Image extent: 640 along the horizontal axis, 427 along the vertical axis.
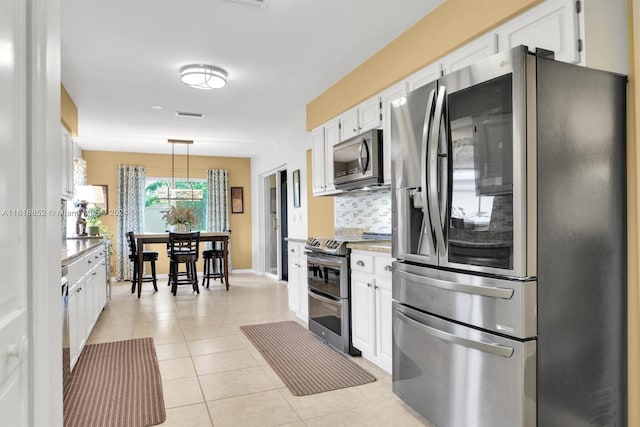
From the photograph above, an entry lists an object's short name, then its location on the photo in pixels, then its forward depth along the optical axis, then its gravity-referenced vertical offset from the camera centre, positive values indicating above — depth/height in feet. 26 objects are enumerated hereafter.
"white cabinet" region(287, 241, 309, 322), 14.61 -2.61
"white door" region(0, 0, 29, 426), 2.47 -0.03
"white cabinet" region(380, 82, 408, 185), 10.73 +2.15
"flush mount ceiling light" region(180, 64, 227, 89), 12.31 +4.13
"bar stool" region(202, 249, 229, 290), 22.90 -2.86
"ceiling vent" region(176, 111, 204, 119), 17.44 +4.15
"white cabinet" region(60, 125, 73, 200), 14.90 +1.81
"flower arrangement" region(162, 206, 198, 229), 23.53 -0.28
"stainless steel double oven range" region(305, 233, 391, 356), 11.02 -2.28
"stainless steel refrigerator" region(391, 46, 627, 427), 5.45 -0.50
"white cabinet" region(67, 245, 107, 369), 9.75 -2.43
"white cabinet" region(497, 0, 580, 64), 6.15 +2.88
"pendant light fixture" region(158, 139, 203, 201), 26.50 +1.26
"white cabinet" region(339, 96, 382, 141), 11.44 +2.71
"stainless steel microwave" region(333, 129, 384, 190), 11.15 +1.39
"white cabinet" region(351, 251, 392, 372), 9.41 -2.32
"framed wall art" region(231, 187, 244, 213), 28.86 +0.76
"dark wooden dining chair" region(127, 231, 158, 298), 21.33 -2.41
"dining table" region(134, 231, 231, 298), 20.05 -1.49
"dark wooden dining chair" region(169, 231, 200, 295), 20.49 -2.24
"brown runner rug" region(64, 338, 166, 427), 7.73 -3.88
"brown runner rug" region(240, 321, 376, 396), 9.18 -3.87
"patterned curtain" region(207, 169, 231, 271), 28.07 +0.68
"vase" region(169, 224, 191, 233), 24.39 -0.95
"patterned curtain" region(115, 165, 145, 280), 25.57 +0.11
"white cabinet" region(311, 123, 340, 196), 14.15 +1.96
